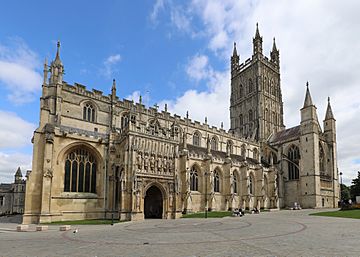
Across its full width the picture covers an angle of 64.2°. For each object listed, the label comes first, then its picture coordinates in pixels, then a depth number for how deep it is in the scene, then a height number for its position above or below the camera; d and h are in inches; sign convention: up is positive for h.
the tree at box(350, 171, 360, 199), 2438.1 -107.6
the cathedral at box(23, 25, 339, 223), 1165.1 +46.6
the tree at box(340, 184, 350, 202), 3009.4 -195.5
